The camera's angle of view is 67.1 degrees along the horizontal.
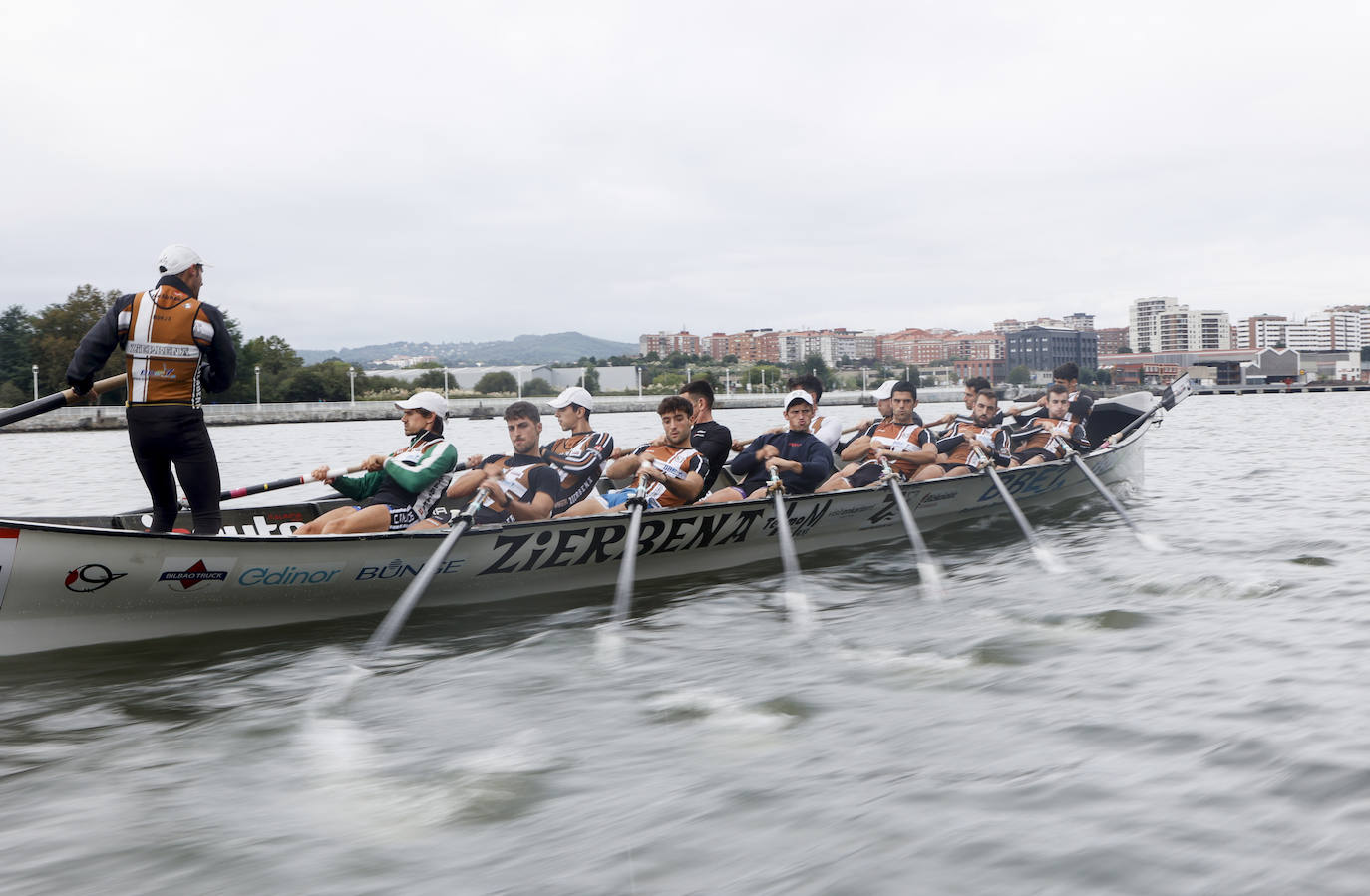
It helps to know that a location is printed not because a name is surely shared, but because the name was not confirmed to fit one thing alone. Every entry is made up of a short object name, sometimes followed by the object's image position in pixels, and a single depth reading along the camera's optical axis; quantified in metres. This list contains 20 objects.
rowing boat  5.95
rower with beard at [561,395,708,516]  8.60
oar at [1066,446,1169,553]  10.78
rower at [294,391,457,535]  7.60
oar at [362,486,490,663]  6.68
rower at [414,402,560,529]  8.20
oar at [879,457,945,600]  8.84
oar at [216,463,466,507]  8.10
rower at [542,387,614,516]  8.62
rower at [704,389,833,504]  9.80
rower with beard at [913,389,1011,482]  11.77
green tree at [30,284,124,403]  66.44
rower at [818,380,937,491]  11.03
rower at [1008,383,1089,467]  13.37
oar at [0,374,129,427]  6.16
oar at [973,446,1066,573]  9.79
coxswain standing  6.08
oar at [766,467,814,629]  7.84
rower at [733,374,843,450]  10.73
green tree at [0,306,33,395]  74.12
